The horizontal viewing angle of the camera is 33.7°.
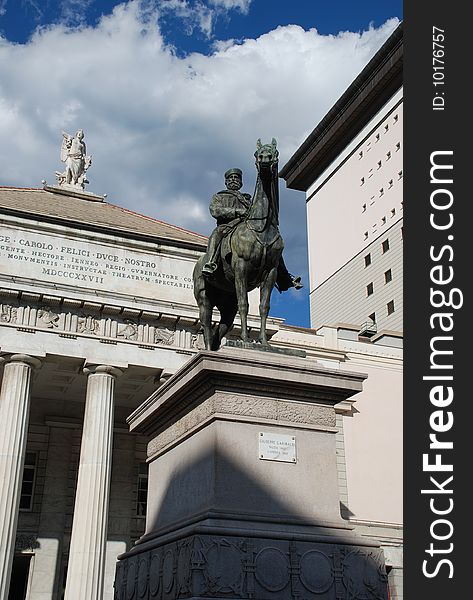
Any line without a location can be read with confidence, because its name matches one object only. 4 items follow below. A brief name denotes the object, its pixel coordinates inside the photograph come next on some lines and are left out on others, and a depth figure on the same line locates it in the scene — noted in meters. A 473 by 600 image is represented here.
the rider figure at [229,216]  10.82
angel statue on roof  37.59
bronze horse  10.41
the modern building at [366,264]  36.75
